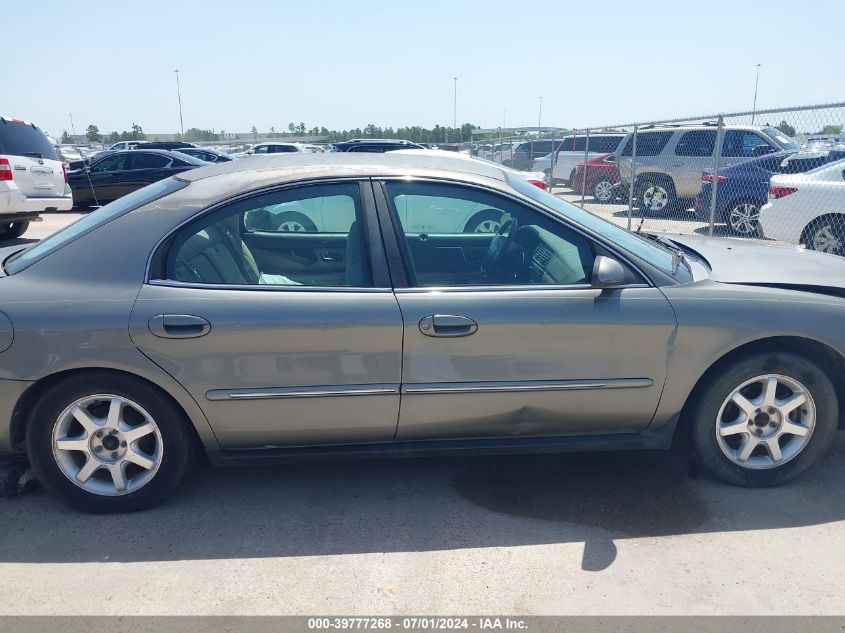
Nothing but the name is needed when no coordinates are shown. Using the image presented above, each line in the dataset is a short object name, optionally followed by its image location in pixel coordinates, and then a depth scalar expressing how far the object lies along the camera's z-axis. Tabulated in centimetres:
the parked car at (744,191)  1055
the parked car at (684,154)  1220
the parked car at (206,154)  1950
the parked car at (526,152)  2114
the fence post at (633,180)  1120
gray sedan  306
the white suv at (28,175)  938
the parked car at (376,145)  1805
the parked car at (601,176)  1656
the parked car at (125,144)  3168
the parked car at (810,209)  823
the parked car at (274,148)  2580
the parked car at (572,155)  1850
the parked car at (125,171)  1647
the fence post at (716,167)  895
